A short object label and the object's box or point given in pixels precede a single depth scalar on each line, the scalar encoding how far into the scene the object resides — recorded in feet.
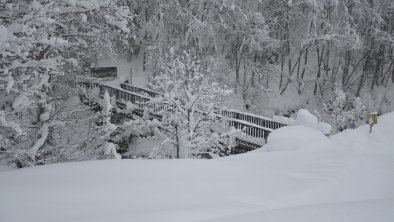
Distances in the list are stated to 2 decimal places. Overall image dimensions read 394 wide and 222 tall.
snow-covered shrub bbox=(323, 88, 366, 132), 59.57
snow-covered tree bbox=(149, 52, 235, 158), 43.91
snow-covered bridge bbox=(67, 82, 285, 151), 46.57
